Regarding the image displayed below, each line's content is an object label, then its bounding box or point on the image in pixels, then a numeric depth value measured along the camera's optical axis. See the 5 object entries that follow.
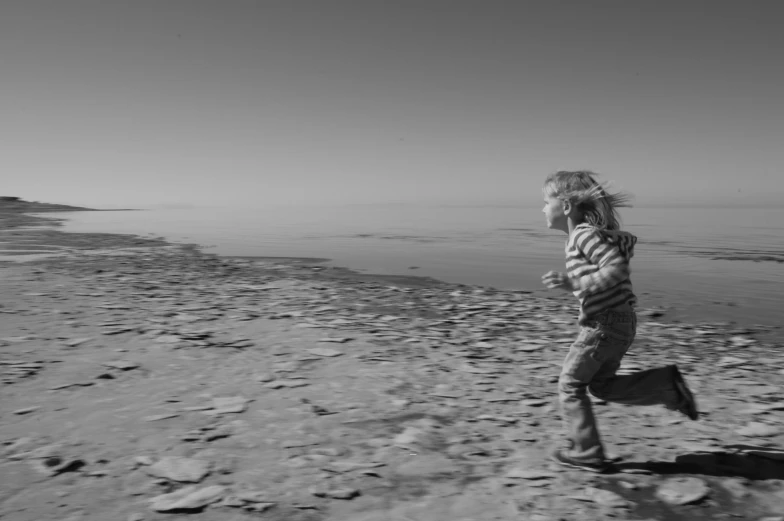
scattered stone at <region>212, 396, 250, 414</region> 4.84
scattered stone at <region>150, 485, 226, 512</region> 3.24
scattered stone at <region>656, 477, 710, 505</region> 3.40
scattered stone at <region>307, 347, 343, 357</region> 6.68
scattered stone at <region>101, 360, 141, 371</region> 5.96
